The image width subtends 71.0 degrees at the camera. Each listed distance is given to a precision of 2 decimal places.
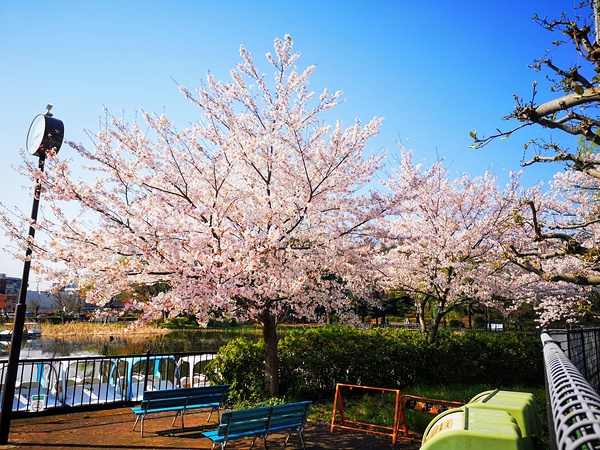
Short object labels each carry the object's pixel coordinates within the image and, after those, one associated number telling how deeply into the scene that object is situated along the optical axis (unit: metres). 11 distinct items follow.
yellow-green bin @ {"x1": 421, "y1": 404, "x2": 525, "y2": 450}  3.40
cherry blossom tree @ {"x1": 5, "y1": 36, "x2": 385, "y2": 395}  7.16
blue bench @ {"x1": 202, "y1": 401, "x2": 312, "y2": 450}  6.14
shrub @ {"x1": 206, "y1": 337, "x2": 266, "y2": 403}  9.31
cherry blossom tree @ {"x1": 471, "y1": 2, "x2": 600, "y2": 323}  5.39
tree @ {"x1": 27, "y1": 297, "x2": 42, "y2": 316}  58.95
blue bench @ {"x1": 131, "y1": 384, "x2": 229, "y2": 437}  7.62
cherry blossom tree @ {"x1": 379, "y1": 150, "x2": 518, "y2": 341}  12.88
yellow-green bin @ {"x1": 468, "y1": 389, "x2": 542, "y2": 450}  4.52
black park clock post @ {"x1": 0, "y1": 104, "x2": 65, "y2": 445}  6.80
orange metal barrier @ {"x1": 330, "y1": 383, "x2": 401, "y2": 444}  7.14
